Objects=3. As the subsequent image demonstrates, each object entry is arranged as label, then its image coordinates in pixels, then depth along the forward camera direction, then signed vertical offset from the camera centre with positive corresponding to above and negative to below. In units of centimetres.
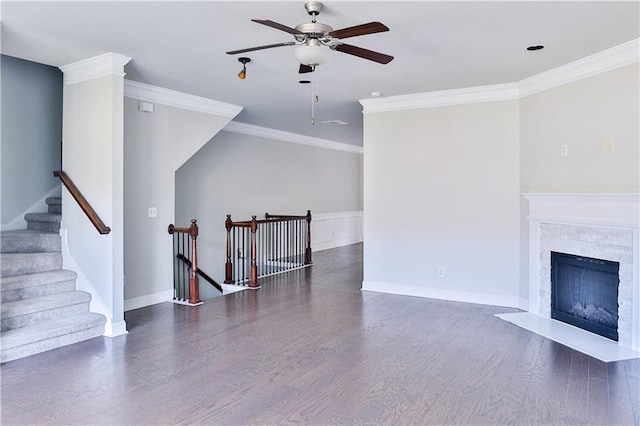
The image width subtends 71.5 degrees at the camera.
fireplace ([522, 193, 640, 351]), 379 -35
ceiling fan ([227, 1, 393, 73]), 272 +108
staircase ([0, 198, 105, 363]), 375 -85
